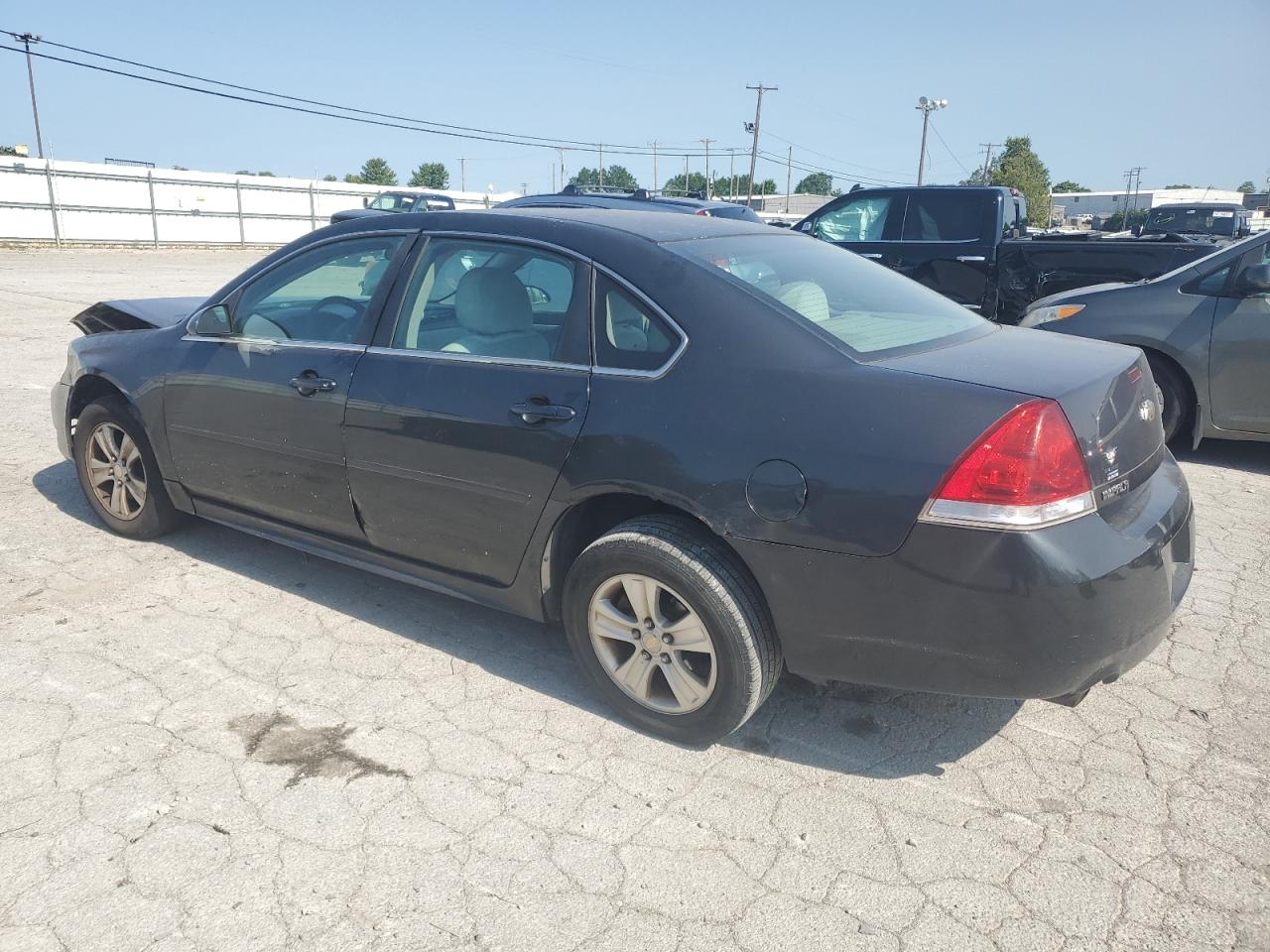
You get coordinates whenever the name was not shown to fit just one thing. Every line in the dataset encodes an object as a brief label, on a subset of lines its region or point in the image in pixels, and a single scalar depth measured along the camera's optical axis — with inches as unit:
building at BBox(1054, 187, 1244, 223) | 3661.4
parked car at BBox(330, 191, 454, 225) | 1013.2
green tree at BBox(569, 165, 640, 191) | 4329.0
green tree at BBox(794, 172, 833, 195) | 5477.4
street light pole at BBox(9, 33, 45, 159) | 2092.8
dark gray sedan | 96.4
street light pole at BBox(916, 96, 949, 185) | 2546.8
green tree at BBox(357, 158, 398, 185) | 3927.2
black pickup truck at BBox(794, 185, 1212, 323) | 296.2
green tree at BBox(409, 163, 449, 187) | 4249.5
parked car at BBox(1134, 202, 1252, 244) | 767.7
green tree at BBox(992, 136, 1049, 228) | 2864.2
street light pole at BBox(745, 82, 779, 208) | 2625.5
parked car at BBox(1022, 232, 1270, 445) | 236.2
